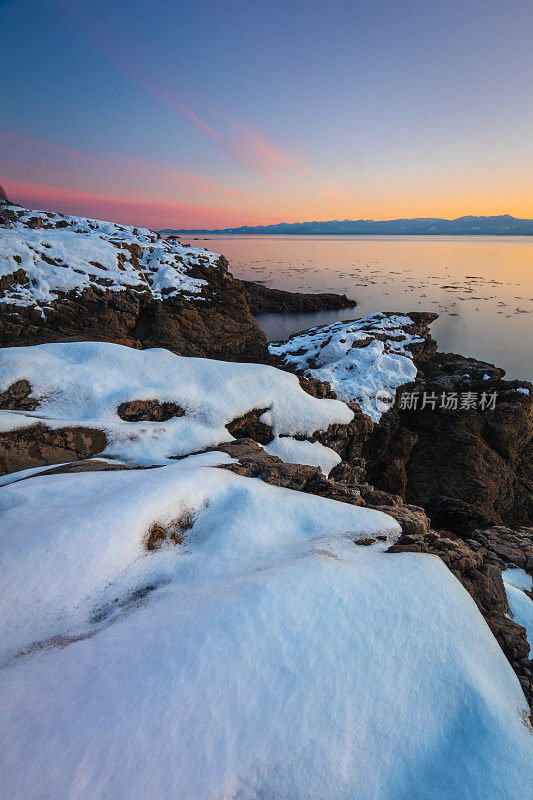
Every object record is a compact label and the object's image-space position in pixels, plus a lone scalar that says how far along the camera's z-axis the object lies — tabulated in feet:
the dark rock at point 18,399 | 37.45
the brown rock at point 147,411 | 39.32
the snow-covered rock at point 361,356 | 64.90
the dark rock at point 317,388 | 52.24
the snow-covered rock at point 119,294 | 74.43
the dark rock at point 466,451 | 52.75
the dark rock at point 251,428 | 42.04
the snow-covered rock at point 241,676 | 9.81
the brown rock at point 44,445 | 29.99
